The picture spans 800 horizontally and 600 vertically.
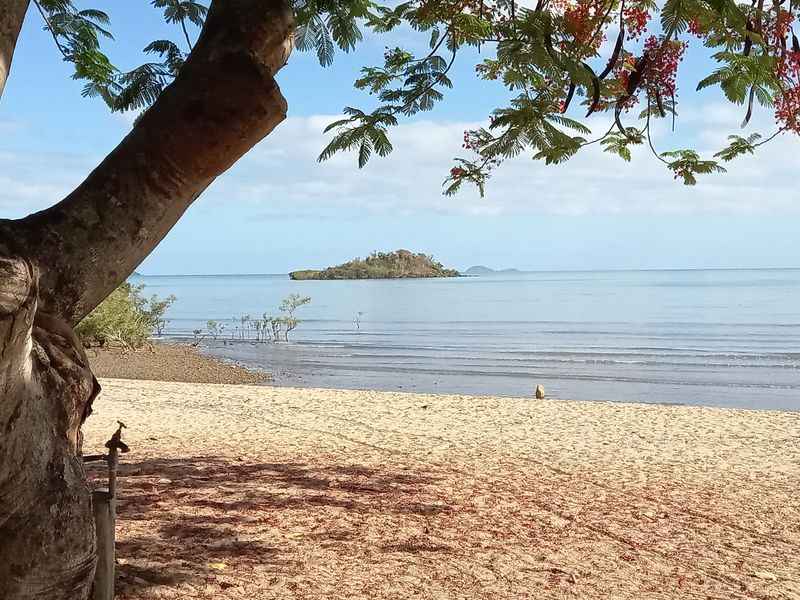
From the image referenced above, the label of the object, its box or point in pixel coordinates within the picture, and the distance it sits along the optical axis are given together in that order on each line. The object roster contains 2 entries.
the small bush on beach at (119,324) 25.50
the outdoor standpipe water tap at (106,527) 2.94
